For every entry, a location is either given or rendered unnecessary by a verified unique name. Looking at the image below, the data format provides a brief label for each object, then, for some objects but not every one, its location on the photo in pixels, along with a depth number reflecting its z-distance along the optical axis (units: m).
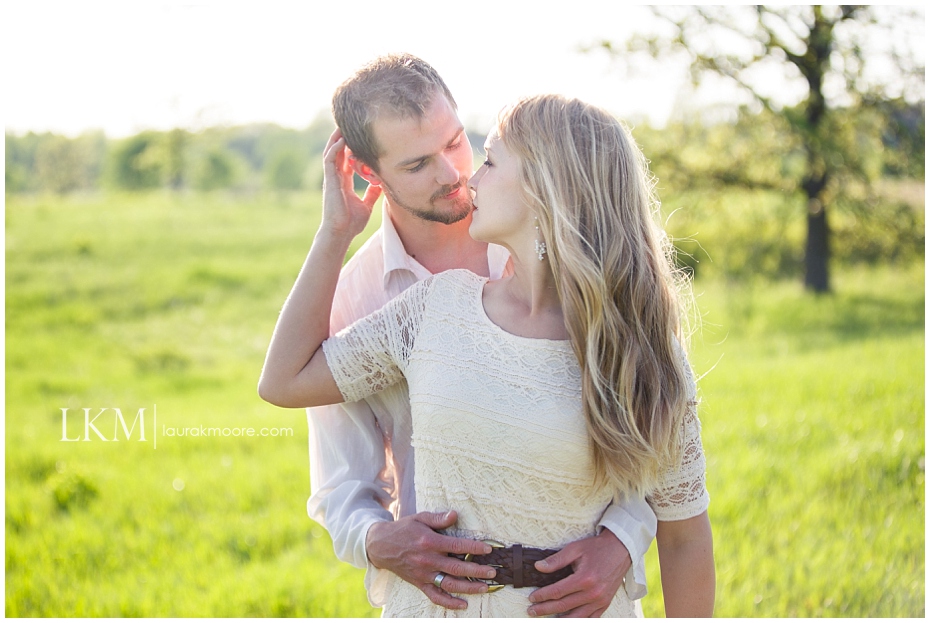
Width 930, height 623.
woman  1.91
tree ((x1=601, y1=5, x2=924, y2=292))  9.69
